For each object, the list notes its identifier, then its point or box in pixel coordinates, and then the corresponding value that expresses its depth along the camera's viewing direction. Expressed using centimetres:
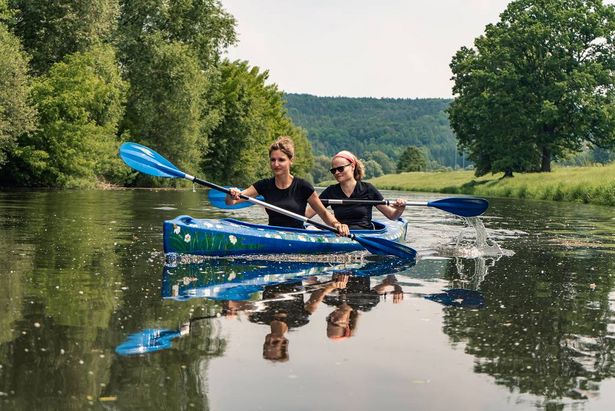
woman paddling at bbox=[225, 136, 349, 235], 1101
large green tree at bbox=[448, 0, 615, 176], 5081
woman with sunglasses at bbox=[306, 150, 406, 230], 1227
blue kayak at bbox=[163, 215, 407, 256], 1066
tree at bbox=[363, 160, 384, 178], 19325
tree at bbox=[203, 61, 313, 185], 6669
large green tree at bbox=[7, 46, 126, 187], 3934
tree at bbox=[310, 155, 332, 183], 18778
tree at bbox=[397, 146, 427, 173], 13588
